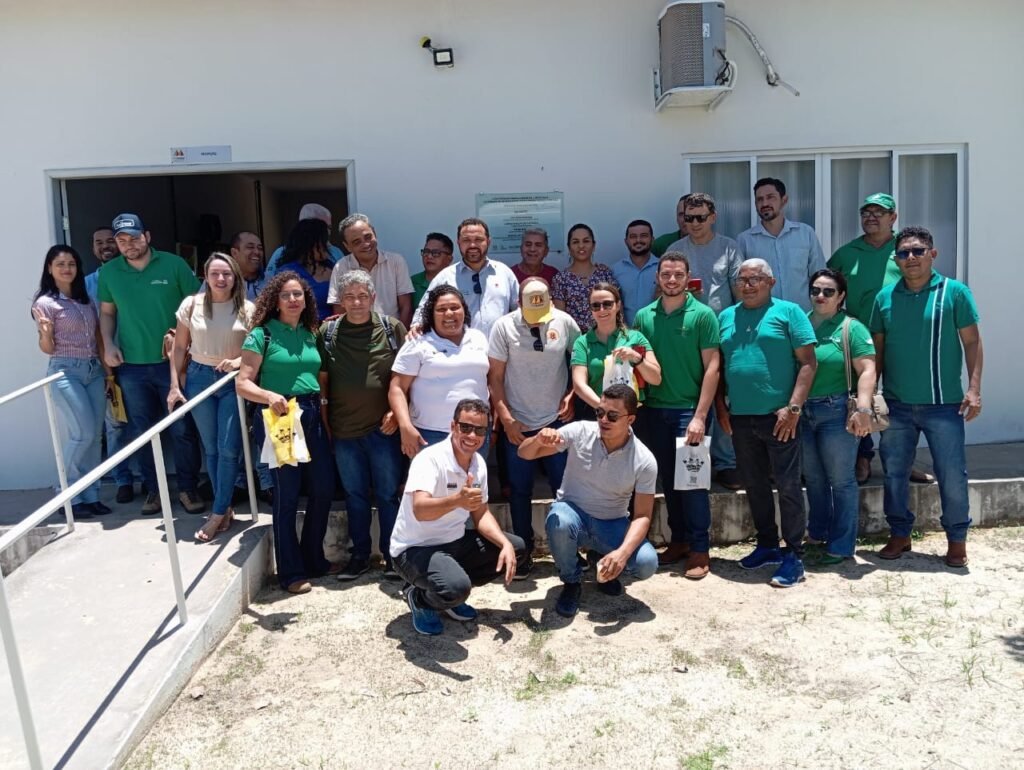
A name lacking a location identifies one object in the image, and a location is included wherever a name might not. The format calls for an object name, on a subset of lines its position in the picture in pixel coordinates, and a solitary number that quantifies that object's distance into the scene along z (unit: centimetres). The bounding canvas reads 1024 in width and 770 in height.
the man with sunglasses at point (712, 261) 534
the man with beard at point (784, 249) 560
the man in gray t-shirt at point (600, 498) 436
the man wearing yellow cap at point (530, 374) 468
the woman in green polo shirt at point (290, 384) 457
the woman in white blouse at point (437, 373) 453
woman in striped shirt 538
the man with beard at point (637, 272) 553
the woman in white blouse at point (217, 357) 494
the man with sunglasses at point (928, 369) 473
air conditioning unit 572
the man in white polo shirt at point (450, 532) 404
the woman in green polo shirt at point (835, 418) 470
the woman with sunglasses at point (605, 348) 460
